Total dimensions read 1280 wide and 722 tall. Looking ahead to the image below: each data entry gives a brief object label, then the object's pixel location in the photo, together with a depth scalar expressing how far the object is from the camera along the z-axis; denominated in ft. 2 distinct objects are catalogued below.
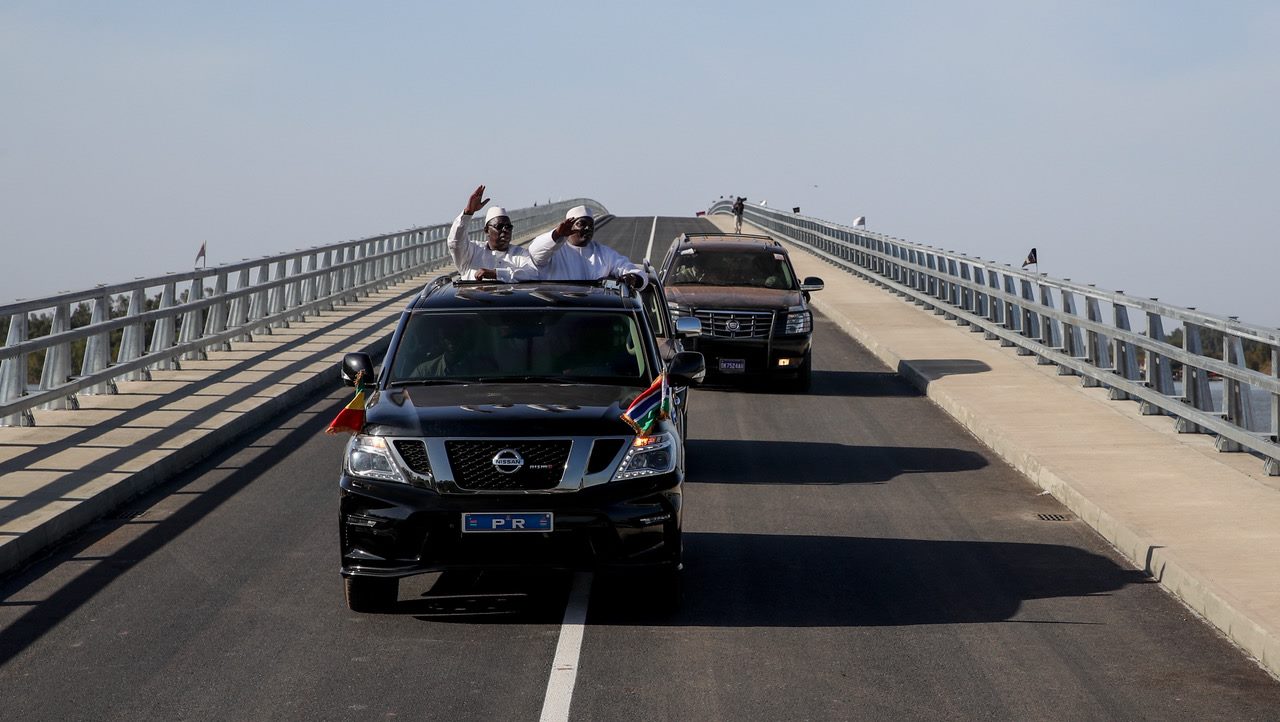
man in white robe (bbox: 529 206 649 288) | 45.83
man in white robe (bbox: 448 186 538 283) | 45.55
